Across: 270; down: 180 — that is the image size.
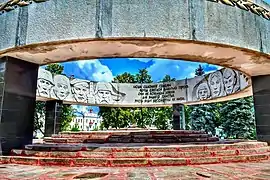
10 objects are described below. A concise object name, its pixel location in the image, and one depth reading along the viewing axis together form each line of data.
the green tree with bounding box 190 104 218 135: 23.44
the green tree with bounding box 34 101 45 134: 21.61
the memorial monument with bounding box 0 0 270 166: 4.30
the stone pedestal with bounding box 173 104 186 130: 14.85
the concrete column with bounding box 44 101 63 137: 13.67
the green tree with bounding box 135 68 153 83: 26.59
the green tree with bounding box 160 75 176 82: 28.26
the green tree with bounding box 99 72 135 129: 21.84
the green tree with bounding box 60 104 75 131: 21.68
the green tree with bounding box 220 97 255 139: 20.14
